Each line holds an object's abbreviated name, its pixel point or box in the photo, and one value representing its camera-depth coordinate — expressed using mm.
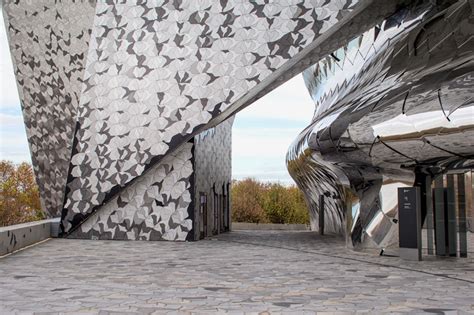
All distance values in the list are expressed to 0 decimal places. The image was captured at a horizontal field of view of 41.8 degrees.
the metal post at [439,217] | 15125
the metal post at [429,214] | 14773
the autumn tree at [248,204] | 44625
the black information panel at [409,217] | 14086
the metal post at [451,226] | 15148
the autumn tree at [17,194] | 44688
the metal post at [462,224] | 15250
